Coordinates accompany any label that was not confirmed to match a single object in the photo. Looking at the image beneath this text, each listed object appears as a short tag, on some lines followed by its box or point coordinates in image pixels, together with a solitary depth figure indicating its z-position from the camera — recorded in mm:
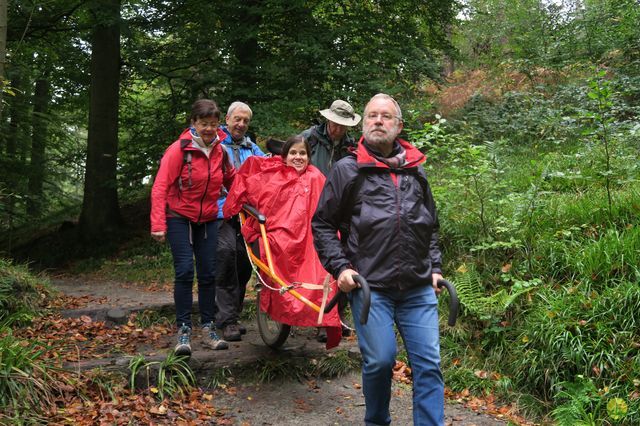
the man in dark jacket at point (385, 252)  3203
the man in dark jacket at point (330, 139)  5703
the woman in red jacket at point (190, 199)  4859
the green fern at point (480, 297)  5692
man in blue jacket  5438
